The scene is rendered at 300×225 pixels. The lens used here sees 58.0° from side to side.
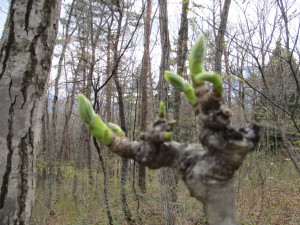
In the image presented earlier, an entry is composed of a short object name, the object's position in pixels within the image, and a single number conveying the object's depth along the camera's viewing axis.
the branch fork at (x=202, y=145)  0.47
